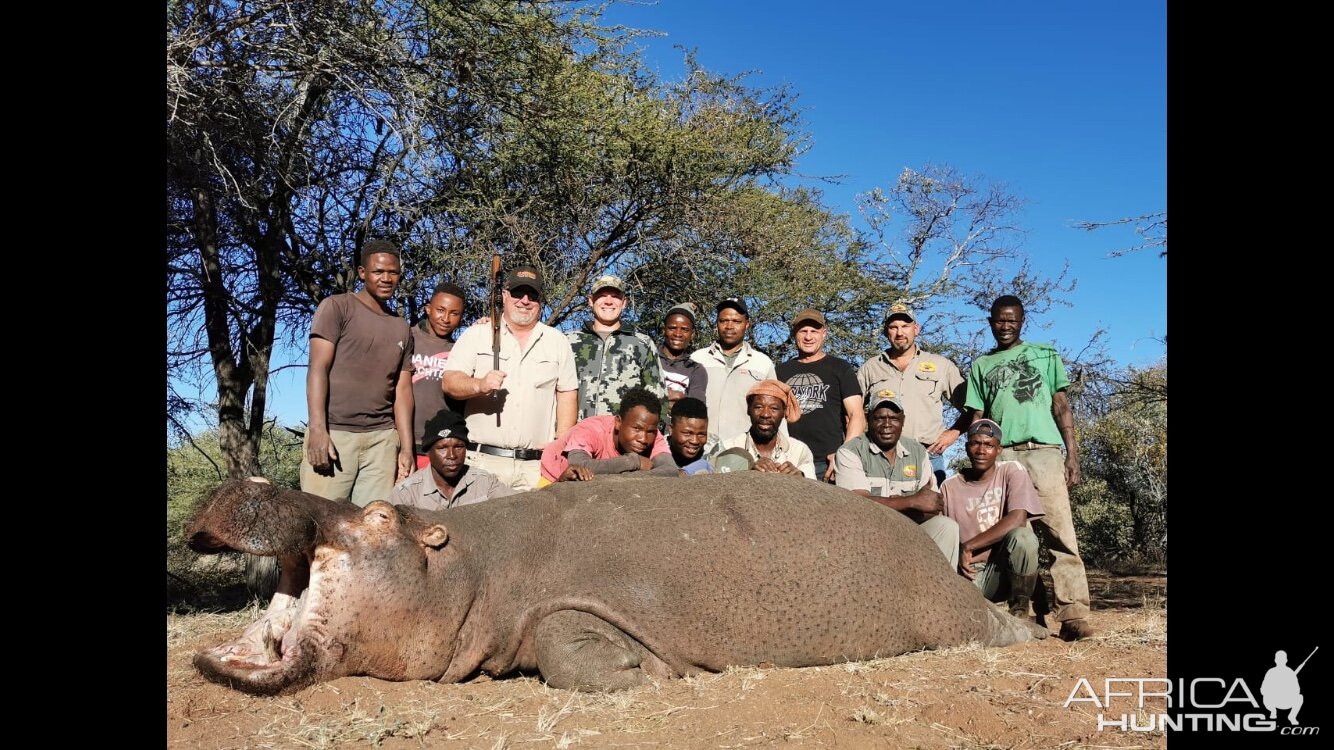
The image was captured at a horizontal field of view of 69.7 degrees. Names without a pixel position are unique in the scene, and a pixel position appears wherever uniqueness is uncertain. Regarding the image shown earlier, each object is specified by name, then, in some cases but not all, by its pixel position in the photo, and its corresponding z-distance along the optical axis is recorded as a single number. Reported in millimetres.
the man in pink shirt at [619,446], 6332
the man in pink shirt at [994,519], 6660
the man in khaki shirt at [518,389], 7043
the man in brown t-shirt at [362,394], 6695
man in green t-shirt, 7230
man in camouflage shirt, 7488
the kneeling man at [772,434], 6902
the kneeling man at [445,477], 6273
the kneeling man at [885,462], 7117
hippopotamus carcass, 4430
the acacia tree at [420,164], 9602
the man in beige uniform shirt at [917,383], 8023
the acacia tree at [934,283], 17188
